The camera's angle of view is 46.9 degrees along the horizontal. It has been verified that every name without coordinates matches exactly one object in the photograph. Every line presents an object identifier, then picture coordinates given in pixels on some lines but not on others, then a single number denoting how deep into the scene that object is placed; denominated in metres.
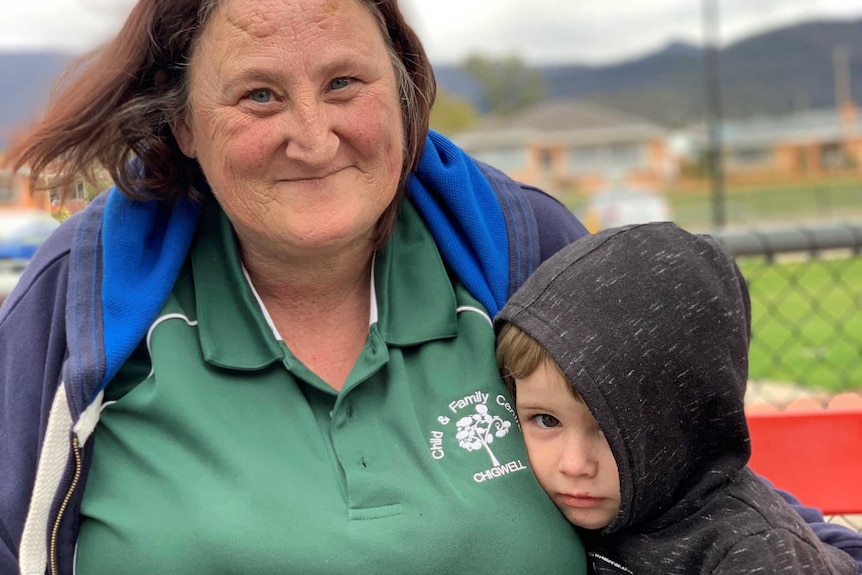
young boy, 1.68
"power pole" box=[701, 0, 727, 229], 23.23
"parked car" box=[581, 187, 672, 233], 23.48
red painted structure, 2.37
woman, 1.76
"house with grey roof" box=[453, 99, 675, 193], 57.94
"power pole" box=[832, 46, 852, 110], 76.70
